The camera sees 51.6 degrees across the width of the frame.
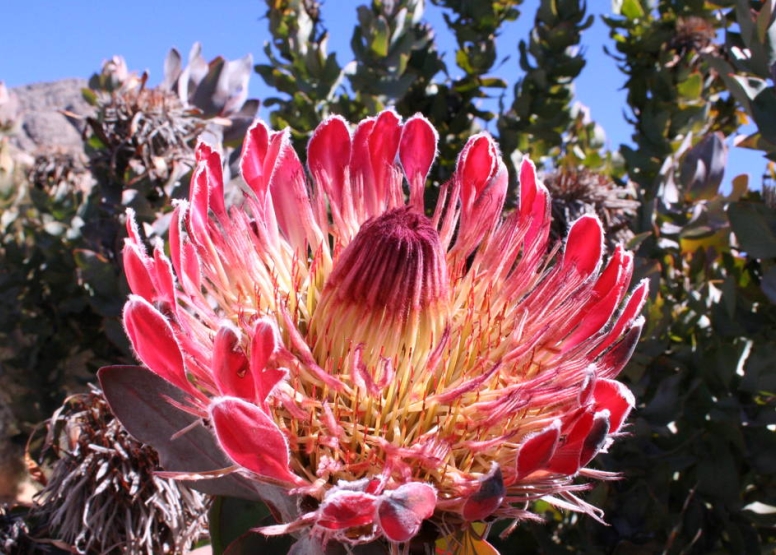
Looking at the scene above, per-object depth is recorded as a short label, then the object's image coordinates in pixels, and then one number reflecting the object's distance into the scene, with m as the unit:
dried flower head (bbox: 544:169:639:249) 0.47
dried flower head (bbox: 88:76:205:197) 0.39
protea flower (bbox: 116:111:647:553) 0.18
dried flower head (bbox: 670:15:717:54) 0.50
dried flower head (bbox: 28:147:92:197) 0.58
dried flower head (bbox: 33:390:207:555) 0.29
